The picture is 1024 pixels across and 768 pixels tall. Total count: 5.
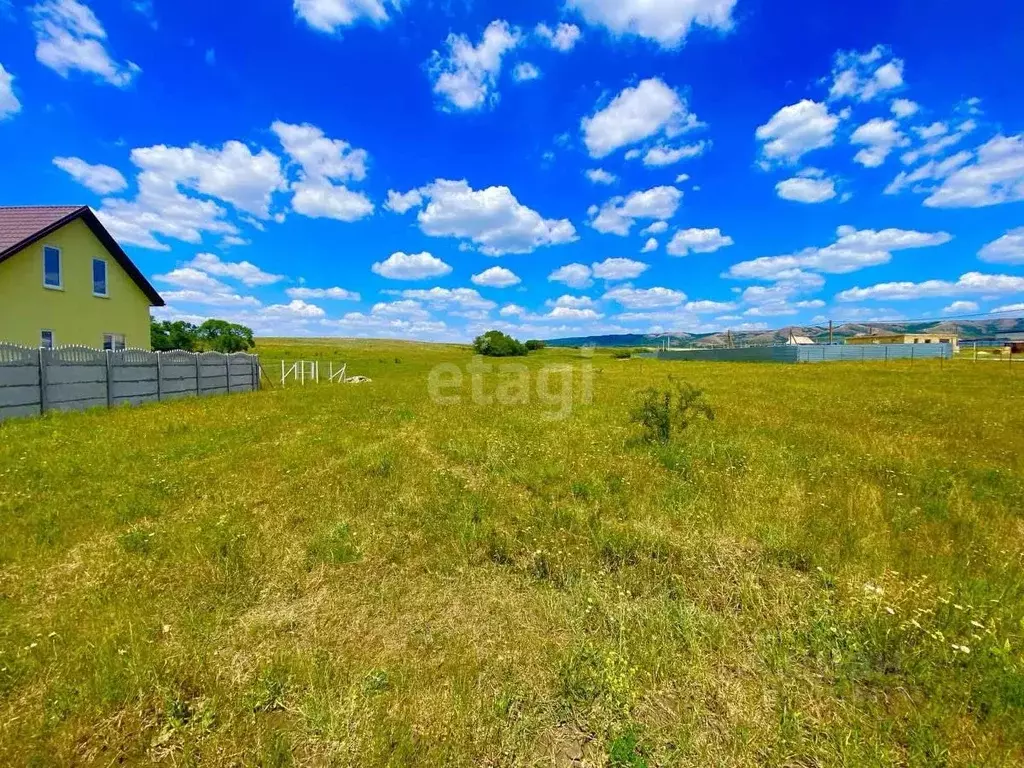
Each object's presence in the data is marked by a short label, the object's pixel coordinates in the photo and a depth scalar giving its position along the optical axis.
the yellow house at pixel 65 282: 18.06
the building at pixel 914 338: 64.46
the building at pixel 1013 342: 46.49
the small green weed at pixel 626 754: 2.67
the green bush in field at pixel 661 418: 10.17
